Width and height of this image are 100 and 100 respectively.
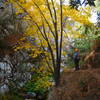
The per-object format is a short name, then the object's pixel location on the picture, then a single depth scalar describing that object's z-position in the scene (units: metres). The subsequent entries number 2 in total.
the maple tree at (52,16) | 6.87
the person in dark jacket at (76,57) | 7.22
